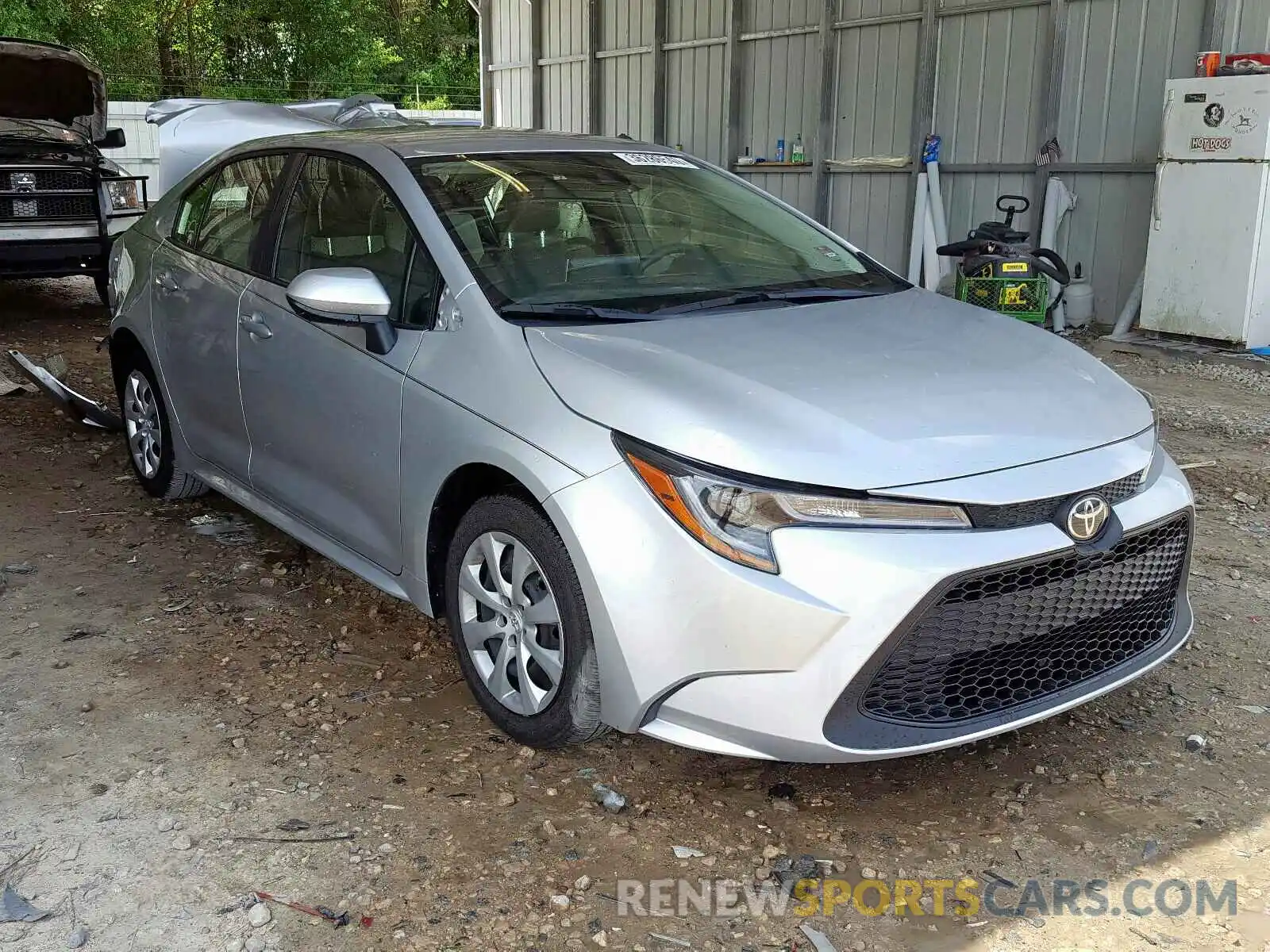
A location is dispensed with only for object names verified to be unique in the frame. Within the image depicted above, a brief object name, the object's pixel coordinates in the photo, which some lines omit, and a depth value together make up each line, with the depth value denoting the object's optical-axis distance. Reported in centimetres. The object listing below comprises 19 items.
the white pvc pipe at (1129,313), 952
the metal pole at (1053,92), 1012
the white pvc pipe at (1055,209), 1021
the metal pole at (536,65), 1764
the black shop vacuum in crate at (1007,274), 891
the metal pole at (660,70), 1504
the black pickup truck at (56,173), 945
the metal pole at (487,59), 1908
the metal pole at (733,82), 1377
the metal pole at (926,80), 1134
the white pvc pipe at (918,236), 1141
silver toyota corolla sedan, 250
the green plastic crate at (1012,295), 892
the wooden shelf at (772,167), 1316
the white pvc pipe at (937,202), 1138
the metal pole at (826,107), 1252
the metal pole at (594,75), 1636
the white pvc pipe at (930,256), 1123
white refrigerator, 832
